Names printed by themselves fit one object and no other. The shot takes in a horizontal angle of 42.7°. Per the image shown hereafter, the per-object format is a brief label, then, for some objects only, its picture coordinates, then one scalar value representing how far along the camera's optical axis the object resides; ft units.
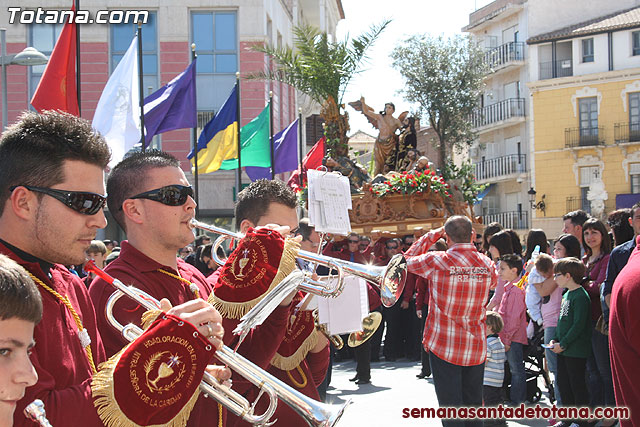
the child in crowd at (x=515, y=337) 28.45
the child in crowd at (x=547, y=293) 26.12
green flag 65.67
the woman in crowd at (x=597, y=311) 24.20
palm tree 57.11
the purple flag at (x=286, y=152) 70.69
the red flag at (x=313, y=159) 68.69
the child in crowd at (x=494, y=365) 27.45
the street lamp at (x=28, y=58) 41.68
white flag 42.55
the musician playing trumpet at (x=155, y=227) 11.19
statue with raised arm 58.49
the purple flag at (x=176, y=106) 51.31
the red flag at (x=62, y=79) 36.76
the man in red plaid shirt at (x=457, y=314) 21.18
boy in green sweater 24.30
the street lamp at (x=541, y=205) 134.92
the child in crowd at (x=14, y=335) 6.63
